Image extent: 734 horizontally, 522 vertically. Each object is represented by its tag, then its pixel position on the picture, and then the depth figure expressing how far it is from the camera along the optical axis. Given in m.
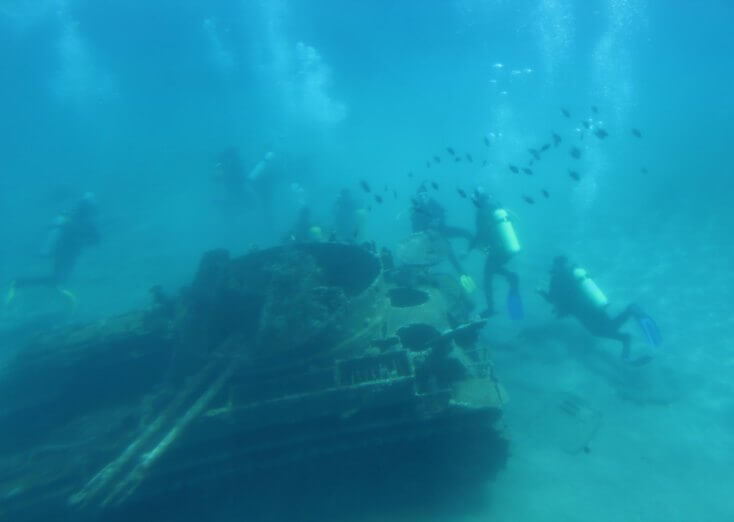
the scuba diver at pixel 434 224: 13.09
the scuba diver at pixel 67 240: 17.58
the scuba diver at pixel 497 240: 12.47
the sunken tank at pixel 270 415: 5.96
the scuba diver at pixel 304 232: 14.95
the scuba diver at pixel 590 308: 10.95
